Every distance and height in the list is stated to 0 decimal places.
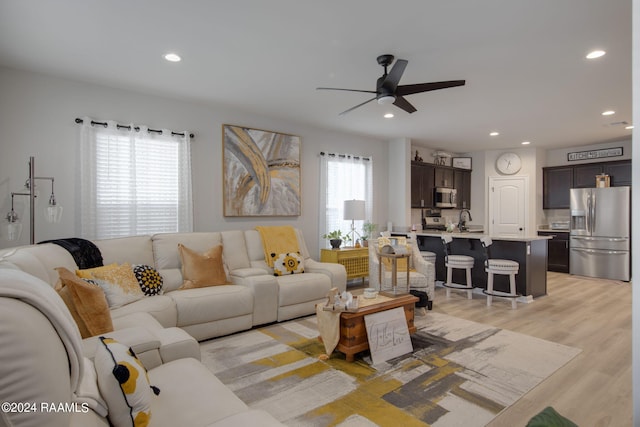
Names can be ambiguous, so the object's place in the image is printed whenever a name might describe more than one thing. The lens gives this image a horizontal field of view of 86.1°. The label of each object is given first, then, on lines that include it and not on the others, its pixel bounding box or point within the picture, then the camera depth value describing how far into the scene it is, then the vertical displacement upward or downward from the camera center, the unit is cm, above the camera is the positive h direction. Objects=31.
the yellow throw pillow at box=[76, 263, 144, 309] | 281 -61
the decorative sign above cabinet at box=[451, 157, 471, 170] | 801 +113
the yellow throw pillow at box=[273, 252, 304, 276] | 432 -68
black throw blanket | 296 -35
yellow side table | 528 -75
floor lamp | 310 -2
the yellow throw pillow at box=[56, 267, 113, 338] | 208 -58
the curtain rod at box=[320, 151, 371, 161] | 572 +98
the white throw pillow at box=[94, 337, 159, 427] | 115 -61
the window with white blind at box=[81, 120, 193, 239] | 371 +35
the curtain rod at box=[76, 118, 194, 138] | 366 +97
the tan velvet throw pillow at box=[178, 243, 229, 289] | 361 -62
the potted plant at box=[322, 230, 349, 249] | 543 -44
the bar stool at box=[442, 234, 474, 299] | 494 -79
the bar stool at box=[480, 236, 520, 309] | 453 -81
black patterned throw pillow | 320 -65
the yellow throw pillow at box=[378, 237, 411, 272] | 412 -63
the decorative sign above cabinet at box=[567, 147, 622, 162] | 657 +114
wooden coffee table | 286 -99
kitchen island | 482 -68
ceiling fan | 293 +110
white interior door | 740 +14
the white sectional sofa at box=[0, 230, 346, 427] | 71 -68
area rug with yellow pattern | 216 -126
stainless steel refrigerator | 610 -40
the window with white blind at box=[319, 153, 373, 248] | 572 +45
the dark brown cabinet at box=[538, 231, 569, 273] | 686 -83
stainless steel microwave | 729 +30
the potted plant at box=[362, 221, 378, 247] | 625 -33
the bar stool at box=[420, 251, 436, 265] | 545 -71
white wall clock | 746 +105
